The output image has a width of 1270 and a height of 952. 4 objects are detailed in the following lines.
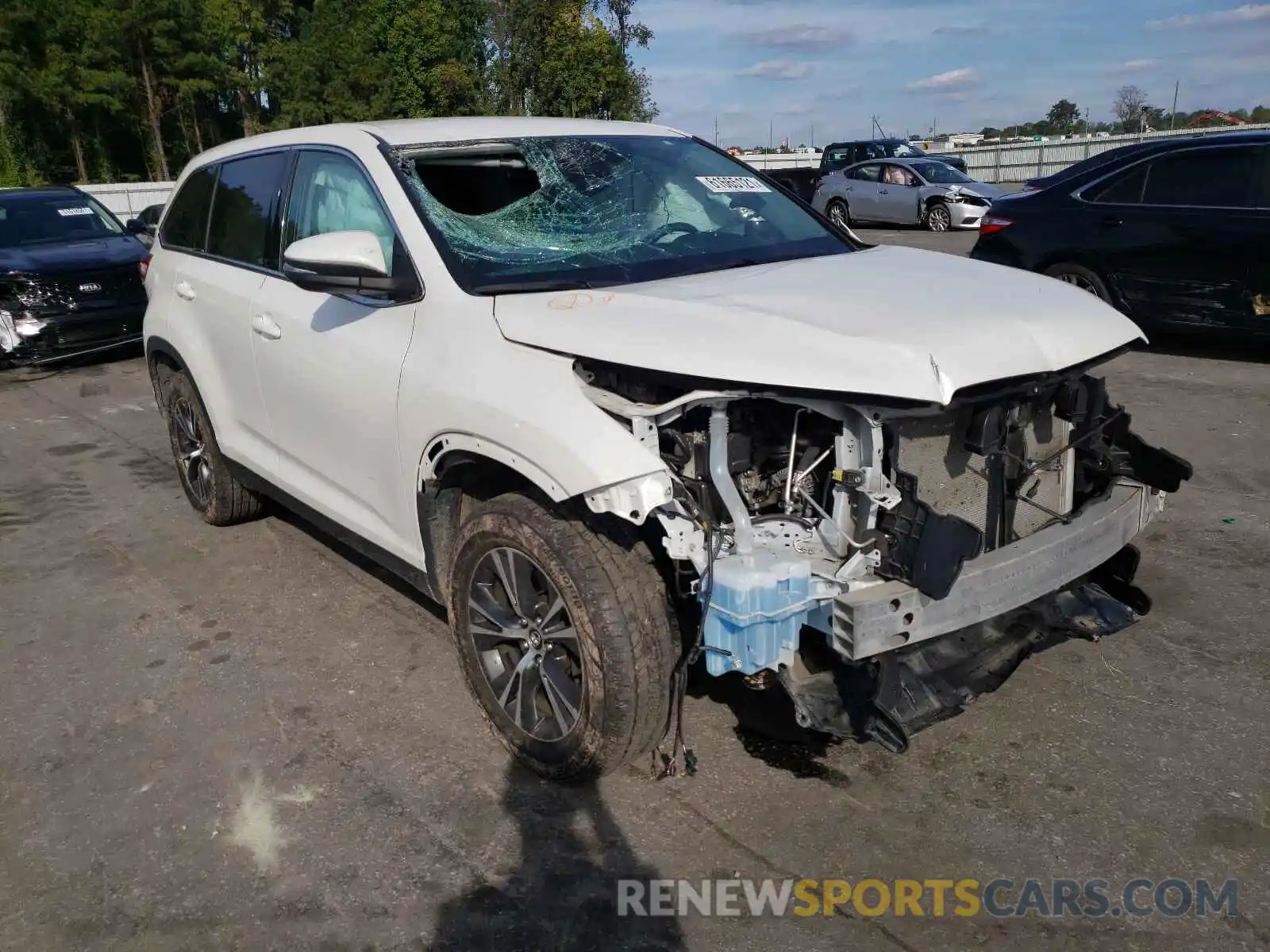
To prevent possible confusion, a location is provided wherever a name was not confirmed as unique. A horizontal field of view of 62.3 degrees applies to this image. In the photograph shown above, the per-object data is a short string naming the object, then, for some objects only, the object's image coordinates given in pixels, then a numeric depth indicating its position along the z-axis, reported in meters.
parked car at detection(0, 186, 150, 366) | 10.03
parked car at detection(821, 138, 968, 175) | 23.17
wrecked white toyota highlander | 2.69
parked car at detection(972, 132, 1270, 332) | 7.64
